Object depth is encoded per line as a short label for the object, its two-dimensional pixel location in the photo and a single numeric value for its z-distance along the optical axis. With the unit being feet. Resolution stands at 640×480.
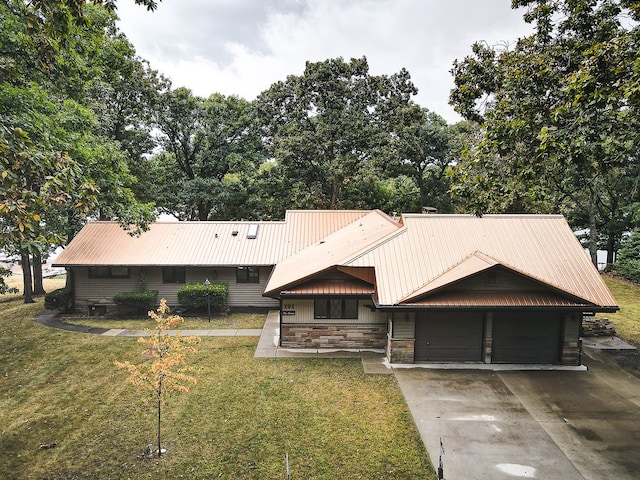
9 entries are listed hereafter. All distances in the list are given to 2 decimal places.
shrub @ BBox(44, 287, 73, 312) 72.02
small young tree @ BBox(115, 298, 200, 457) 30.73
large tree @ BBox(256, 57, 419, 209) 102.94
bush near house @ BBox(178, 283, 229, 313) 70.18
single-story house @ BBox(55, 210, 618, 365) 47.65
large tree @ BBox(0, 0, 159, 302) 24.90
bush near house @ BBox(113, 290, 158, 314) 70.56
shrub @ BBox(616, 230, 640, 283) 90.53
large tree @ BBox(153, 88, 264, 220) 106.83
